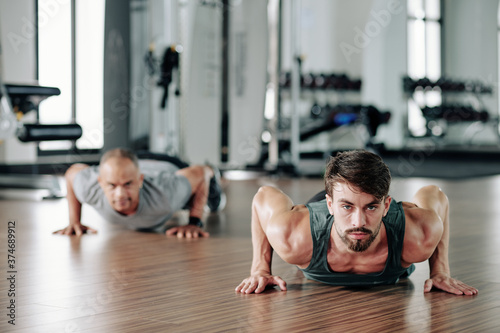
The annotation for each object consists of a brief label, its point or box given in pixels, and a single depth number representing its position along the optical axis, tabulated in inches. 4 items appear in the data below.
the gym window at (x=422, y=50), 456.1
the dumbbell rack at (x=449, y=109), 401.1
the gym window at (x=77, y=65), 268.4
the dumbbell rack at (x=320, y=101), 311.1
